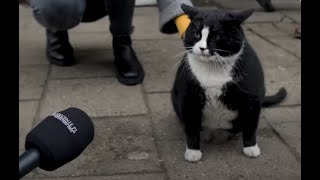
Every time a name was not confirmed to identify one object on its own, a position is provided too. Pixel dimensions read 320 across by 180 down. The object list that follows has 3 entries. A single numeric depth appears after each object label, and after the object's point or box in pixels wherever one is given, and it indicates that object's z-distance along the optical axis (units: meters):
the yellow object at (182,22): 2.34
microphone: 1.03
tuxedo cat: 1.89
